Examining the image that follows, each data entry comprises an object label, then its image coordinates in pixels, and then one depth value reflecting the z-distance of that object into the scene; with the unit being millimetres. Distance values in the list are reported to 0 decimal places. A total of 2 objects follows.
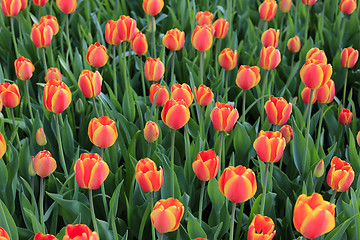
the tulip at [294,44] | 2994
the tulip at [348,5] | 3039
